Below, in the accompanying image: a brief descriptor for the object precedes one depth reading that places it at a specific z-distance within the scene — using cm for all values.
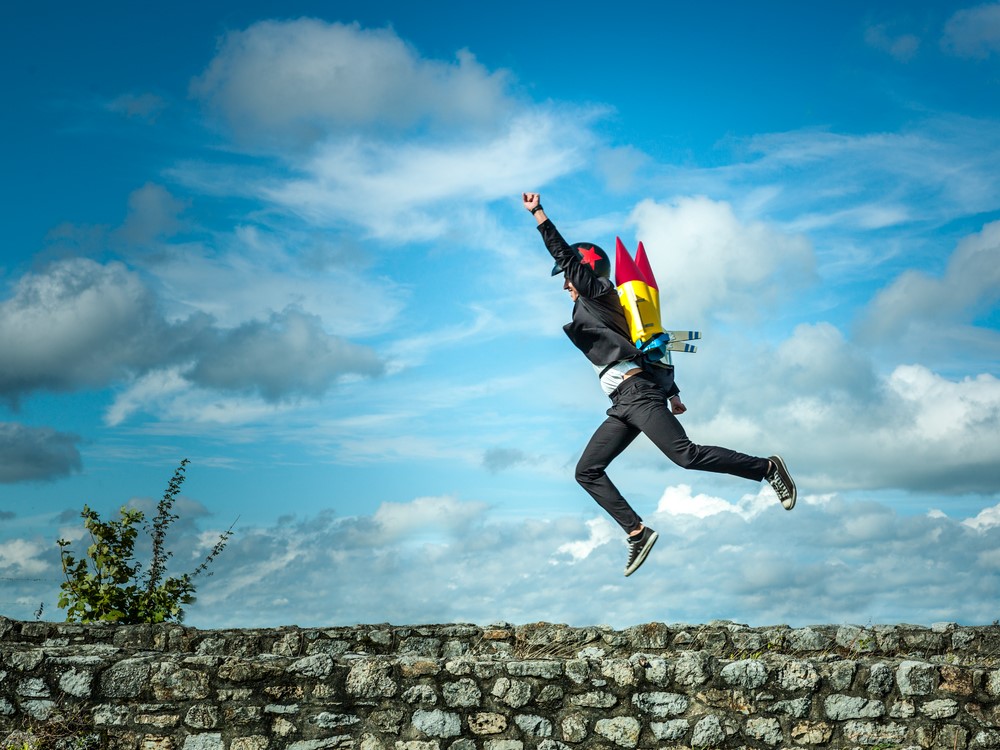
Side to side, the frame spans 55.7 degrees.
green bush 995
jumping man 712
